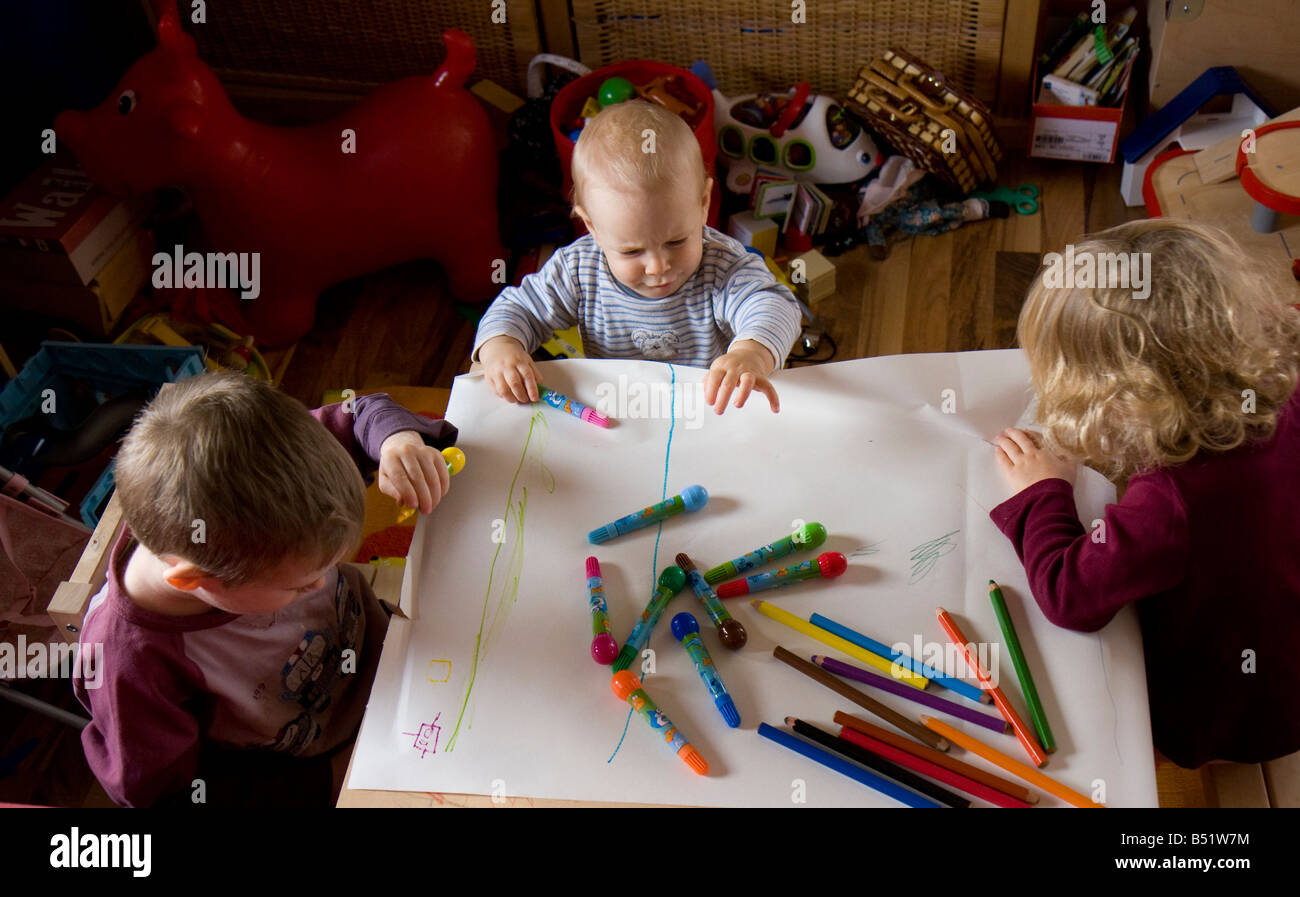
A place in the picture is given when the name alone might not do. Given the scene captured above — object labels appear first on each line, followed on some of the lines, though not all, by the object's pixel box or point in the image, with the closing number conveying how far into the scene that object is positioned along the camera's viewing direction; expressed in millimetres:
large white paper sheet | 854
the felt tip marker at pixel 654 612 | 921
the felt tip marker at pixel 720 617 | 919
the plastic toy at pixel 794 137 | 2127
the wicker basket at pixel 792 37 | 2074
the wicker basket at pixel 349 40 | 2209
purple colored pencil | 859
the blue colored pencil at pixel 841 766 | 821
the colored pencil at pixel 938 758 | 817
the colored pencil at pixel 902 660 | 877
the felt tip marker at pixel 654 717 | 847
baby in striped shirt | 1162
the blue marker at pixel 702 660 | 874
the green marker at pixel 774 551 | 971
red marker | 958
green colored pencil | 846
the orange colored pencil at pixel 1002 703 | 839
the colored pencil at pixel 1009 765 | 815
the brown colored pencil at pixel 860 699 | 855
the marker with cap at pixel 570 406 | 1115
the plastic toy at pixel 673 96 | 2018
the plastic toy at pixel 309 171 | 1777
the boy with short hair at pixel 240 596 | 812
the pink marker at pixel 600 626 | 914
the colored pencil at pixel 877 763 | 819
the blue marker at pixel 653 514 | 1010
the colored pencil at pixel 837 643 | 893
